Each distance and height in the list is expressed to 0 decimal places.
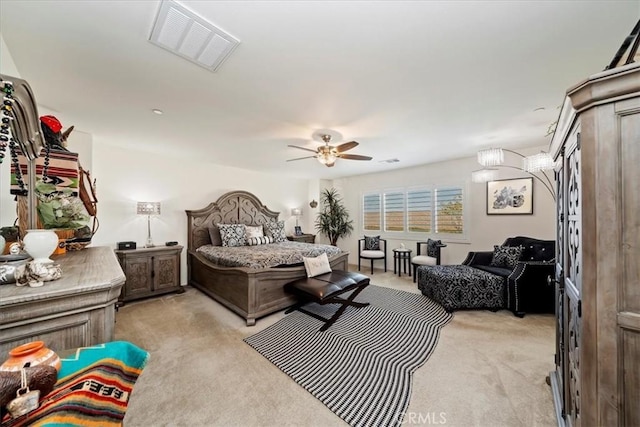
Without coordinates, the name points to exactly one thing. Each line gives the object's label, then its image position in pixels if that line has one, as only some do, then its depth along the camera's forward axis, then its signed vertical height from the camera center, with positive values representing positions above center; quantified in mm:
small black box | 3701 -457
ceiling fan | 3143 +879
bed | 3037 -801
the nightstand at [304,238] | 5914 -528
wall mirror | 896 +428
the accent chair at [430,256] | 4620 -772
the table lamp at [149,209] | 3799 +125
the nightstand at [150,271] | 3602 -881
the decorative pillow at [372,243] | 5805 -623
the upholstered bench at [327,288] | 2879 -919
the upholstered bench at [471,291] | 3242 -1001
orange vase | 583 -368
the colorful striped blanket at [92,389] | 556 -471
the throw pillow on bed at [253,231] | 4824 -291
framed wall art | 4094 +402
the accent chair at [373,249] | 5488 -769
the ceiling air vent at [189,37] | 1344 +1147
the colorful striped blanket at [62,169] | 1581 +342
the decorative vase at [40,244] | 929 -115
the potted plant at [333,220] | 6473 -64
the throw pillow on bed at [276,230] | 5246 -290
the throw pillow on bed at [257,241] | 4680 -476
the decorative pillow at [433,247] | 4715 -581
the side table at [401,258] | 5277 -911
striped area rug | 1724 -1329
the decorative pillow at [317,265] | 3418 -706
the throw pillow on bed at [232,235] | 4506 -348
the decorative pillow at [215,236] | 4566 -384
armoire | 770 -87
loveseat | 3104 -878
